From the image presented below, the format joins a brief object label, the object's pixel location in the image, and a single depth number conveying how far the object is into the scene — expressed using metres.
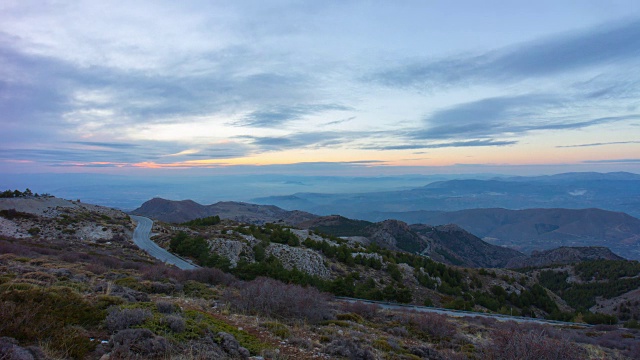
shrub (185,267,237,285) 16.48
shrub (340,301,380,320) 13.63
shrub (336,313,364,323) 11.56
